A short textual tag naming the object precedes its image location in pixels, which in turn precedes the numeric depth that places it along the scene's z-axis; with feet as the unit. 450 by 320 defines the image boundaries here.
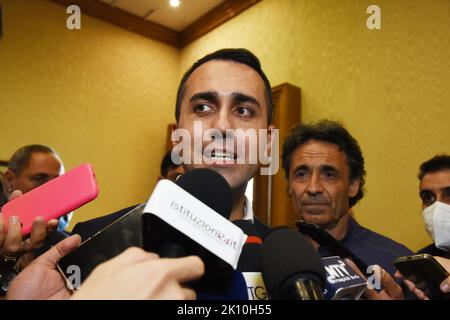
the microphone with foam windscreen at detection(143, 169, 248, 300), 1.53
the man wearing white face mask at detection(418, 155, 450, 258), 4.99
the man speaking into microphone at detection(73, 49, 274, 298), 3.01
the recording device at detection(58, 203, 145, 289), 2.18
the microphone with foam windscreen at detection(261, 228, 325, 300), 1.76
